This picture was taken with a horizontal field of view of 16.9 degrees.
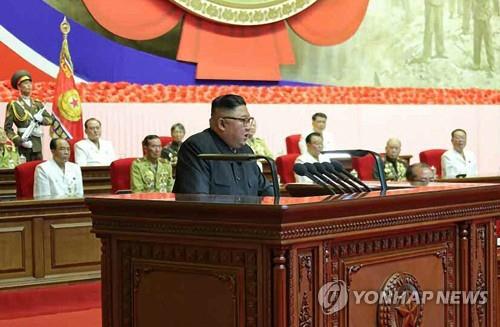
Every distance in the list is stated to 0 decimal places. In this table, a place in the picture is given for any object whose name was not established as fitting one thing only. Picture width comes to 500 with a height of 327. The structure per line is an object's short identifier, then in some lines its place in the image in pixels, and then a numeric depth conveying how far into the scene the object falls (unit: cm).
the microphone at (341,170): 621
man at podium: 699
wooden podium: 496
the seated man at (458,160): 1970
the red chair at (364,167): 1763
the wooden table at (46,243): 1164
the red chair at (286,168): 1716
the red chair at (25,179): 1424
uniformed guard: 1704
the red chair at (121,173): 1532
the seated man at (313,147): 1750
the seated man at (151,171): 1487
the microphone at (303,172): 586
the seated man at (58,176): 1405
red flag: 1819
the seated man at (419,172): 1071
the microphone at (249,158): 547
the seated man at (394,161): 1788
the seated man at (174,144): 1762
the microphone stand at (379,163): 637
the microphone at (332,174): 614
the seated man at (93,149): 1743
